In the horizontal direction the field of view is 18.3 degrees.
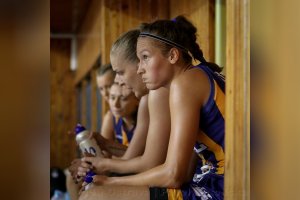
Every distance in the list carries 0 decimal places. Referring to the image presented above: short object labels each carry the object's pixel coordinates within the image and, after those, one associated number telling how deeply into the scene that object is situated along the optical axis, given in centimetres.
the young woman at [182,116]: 263
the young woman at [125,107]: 379
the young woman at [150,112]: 288
